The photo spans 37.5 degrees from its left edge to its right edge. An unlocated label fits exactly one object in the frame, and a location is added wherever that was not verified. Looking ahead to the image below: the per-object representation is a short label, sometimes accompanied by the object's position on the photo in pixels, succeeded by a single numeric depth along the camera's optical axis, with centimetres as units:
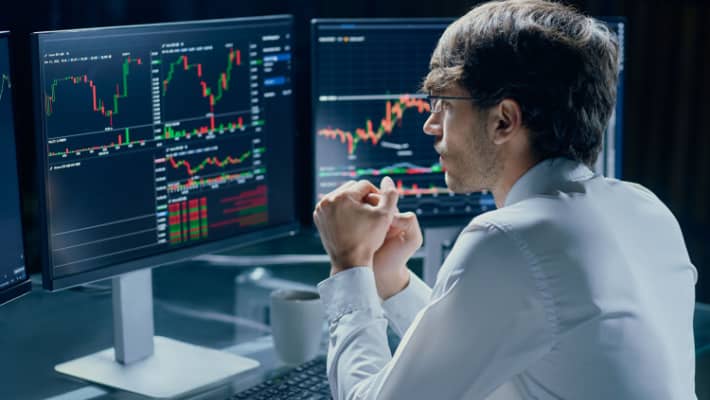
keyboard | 157
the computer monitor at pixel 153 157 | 157
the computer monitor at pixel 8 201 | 151
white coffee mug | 177
